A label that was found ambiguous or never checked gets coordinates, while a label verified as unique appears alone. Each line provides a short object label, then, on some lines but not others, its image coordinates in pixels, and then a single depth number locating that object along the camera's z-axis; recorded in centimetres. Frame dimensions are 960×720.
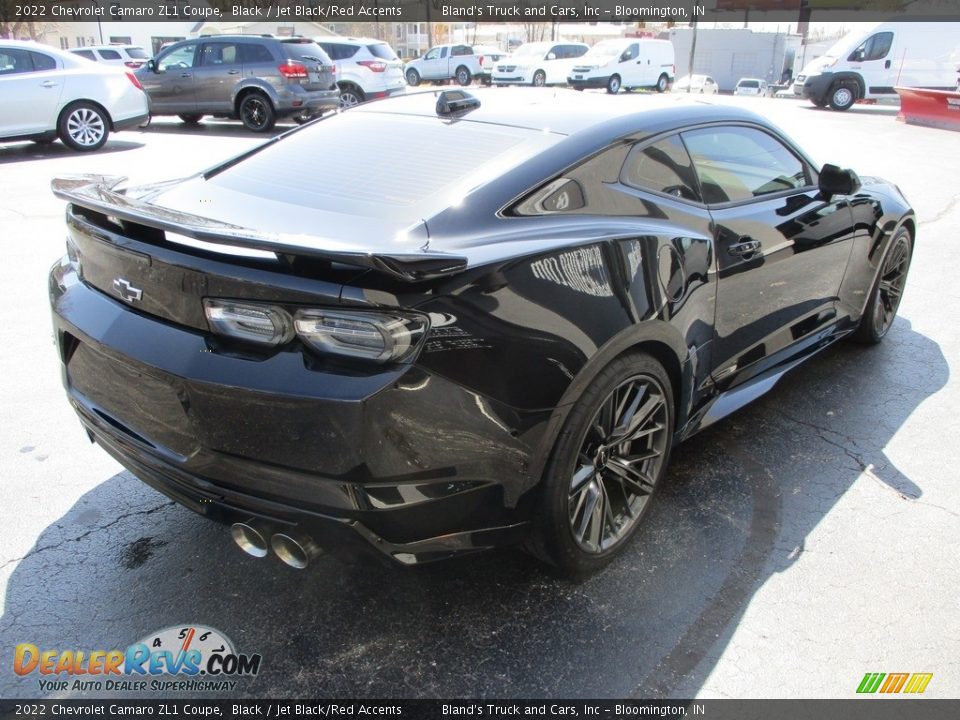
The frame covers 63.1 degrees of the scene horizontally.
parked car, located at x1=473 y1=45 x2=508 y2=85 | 3381
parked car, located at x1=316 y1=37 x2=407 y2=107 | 1886
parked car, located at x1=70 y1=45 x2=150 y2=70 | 2702
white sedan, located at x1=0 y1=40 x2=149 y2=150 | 1105
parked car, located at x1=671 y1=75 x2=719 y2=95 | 3588
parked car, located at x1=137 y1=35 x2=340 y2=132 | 1441
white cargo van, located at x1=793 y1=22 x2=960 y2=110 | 2188
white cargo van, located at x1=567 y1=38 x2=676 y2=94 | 2881
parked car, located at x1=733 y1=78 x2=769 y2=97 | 4296
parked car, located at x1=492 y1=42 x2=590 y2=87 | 2978
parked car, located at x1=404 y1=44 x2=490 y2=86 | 3344
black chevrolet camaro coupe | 200
